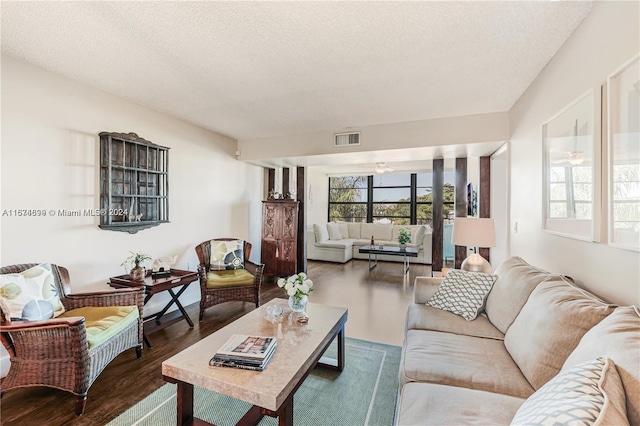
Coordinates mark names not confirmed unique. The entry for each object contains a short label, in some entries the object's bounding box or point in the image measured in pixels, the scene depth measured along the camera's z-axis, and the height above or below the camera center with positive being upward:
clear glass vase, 2.15 -0.69
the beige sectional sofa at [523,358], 0.82 -0.64
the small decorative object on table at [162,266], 3.06 -0.59
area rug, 1.68 -1.23
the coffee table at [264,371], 1.31 -0.80
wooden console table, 2.72 -0.74
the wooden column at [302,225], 5.13 -0.21
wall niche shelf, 2.83 +0.33
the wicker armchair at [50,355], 1.74 -0.89
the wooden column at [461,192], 4.26 +0.33
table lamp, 2.75 -0.22
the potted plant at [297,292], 2.14 -0.59
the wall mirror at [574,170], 1.53 +0.28
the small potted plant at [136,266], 2.78 -0.53
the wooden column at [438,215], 4.44 -0.02
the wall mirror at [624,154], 1.24 +0.28
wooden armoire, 4.89 -0.41
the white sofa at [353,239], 6.65 -0.66
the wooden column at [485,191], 3.98 +0.33
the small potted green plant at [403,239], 6.16 -0.55
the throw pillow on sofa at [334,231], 7.44 -0.47
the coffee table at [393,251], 5.71 -0.78
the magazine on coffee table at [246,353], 1.46 -0.76
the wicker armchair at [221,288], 3.30 -0.91
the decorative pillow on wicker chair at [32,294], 1.86 -0.57
